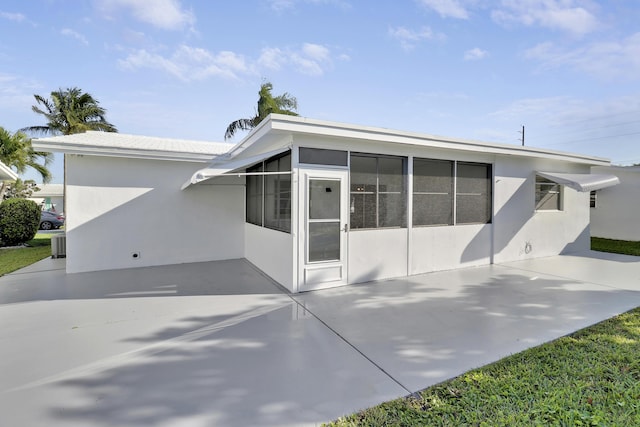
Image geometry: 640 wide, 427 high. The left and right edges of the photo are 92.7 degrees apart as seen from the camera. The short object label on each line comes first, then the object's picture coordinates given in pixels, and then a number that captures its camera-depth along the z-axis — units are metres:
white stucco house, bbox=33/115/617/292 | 5.93
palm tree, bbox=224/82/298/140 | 18.53
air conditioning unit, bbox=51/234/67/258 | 9.19
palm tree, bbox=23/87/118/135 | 17.52
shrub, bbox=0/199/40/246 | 11.53
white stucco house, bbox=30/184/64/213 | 33.53
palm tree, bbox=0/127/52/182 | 14.73
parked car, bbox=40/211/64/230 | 19.31
